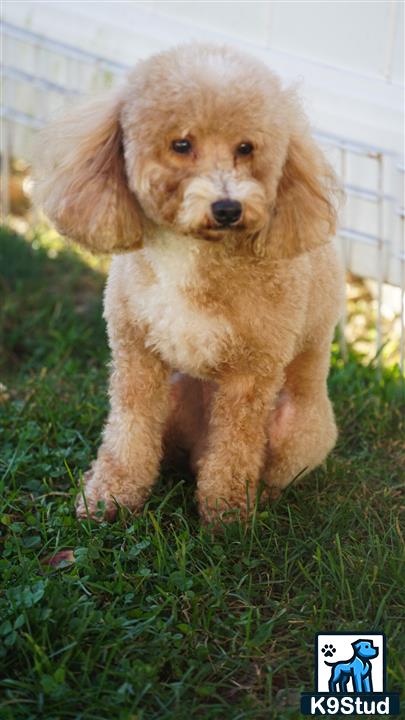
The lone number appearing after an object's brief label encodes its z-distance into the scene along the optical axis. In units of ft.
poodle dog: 7.06
